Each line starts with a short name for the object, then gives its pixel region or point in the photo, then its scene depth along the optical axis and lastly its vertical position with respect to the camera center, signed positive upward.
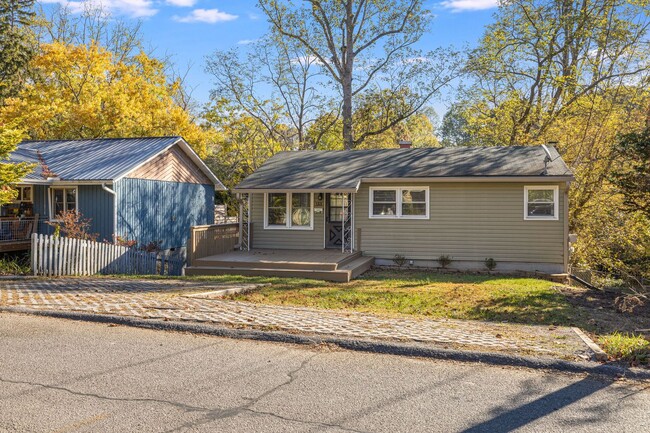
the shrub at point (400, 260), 16.36 -1.47
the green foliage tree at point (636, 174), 10.80 +0.91
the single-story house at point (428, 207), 15.39 +0.24
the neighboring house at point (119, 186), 18.22 +1.05
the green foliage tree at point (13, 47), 24.22 +8.66
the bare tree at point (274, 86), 31.03 +7.68
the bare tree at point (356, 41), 27.70 +9.78
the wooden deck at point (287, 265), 13.26 -1.41
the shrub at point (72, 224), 15.87 -0.36
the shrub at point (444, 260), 16.08 -1.44
